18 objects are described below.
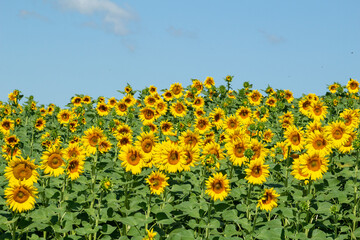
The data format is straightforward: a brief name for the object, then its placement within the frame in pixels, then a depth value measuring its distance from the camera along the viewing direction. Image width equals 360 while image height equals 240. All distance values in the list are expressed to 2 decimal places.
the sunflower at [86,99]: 17.02
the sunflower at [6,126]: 12.82
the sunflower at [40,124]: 14.10
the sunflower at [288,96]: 17.59
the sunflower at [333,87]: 18.34
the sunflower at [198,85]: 16.55
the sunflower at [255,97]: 16.41
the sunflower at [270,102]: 16.60
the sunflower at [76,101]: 16.88
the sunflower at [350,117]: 9.86
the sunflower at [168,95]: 15.31
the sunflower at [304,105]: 12.46
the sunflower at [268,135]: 12.10
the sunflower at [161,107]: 13.48
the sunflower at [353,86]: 17.64
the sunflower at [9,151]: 9.86
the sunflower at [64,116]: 14.53
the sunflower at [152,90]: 16.60
